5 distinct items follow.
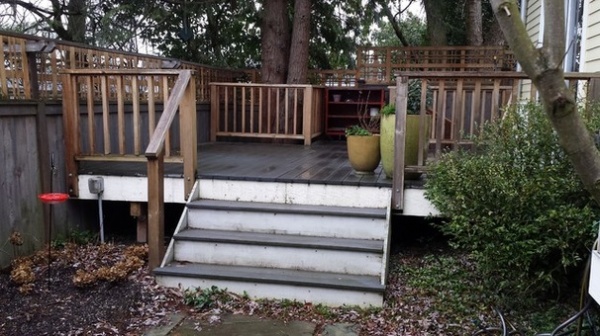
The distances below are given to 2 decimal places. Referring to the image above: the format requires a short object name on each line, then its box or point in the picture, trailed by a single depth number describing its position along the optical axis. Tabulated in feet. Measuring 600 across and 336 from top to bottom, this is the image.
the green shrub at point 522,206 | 9.97
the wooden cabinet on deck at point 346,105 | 32.01
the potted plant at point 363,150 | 15.53
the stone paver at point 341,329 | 10.39
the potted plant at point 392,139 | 14.56
